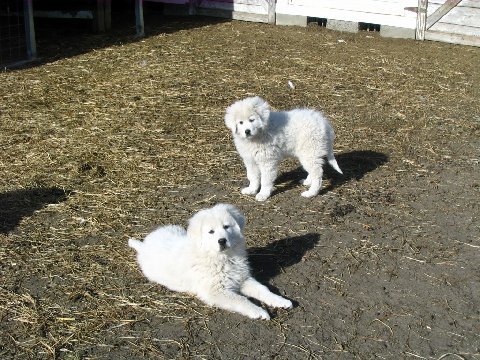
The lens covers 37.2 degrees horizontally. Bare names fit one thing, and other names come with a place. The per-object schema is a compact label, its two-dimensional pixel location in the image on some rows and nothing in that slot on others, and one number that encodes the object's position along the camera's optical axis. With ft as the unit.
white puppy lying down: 13.42
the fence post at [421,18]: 40.91
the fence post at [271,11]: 44.91
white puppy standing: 18.15
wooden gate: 40.04
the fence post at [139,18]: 39.29
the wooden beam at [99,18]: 40.83
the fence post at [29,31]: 33.16
